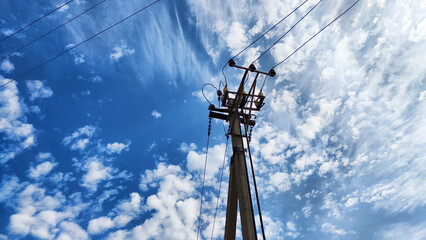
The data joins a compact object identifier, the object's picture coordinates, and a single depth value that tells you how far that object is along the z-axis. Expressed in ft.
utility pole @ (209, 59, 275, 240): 14.96
